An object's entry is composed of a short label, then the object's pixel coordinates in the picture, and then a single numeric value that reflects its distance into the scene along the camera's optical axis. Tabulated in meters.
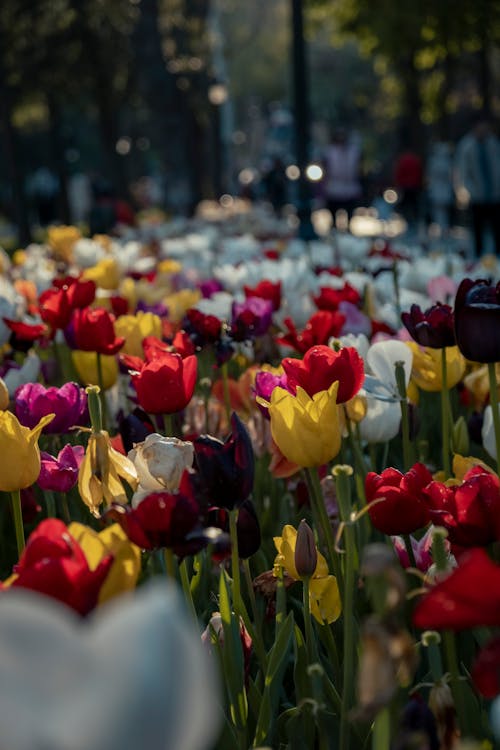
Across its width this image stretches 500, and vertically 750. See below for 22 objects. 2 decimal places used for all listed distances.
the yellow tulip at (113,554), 2.57
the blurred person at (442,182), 37.91
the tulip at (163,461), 3.85
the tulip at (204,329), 6.93
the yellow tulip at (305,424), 3.89
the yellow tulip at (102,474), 3.99
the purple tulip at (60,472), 4.64
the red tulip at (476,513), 3.38
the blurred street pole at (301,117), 22.91
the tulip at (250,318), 7.09
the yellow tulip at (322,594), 4.16
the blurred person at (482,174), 25.20
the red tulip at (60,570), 2.50
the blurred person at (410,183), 40.60
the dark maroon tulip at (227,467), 3.53
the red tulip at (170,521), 3.00
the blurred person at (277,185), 51.03
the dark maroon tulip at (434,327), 5.18
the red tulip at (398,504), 3.71
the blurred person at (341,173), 28.88
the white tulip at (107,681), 1.68
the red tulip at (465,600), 2.21
